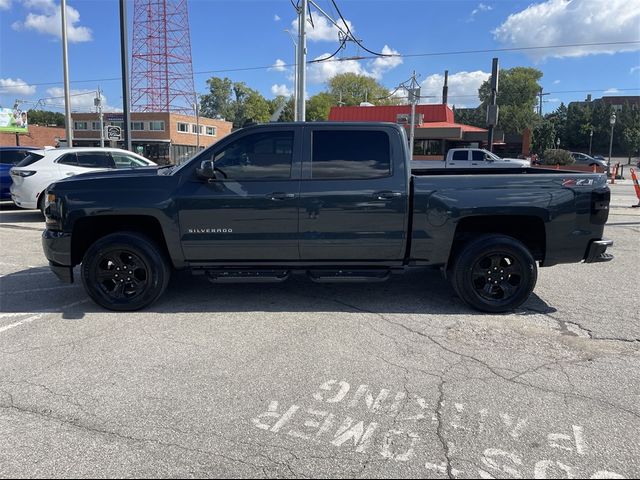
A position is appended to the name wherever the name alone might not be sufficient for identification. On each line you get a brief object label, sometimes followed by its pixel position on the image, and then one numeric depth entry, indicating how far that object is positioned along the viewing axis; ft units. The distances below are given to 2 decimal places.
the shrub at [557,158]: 133.49
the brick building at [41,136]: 200.54
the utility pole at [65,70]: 56.05
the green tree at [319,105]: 279.08
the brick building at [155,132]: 203.41
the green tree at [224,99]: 418.10
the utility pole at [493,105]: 85.81
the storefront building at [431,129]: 140.36
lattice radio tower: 207.43
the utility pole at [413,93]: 84.58
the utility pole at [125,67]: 46.37
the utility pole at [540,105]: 284.33
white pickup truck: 85.35
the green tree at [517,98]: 275.90
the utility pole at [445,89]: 208.74
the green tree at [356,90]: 298.90
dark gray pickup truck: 16.57
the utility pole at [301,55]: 61.72
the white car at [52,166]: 36.55
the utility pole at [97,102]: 124.98
